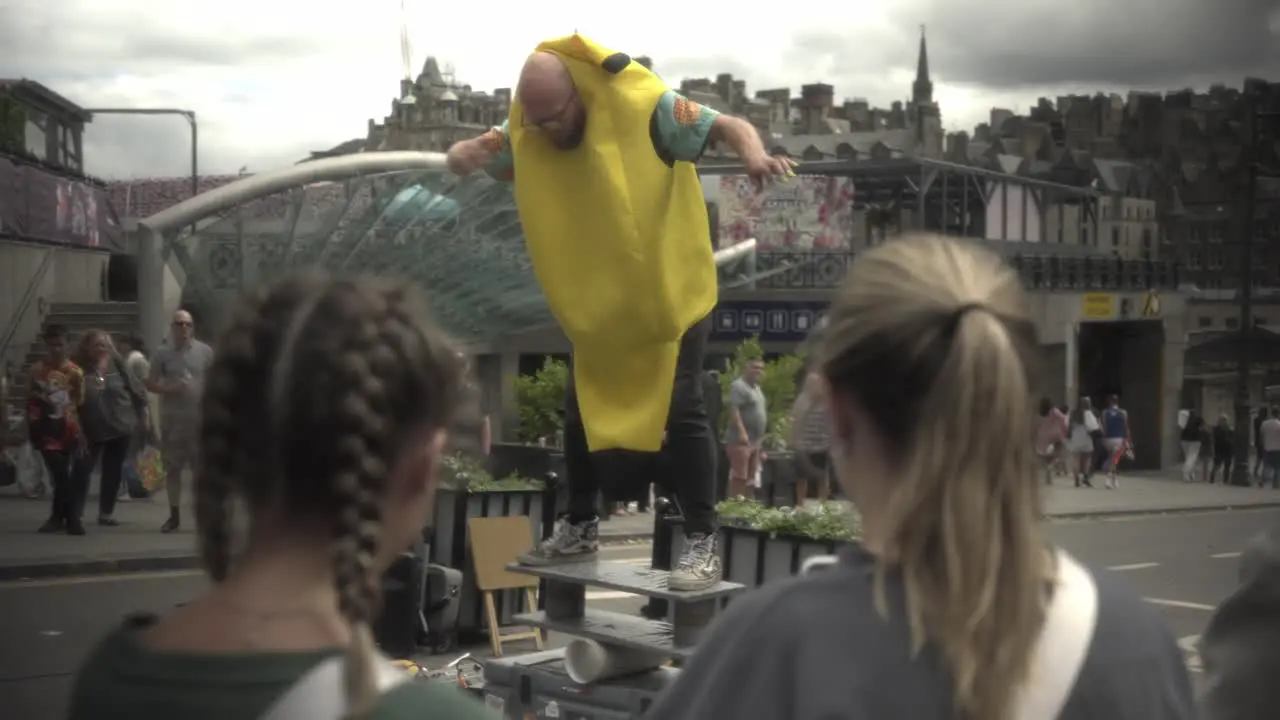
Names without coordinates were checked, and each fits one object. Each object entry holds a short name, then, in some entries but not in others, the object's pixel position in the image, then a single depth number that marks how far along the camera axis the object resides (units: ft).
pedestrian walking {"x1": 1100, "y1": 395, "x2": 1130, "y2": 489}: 74.84
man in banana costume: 15.79
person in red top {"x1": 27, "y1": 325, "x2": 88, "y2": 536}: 38.52
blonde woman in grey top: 5.34
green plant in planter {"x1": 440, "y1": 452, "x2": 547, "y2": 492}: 27.04
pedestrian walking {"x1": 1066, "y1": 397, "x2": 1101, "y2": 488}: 74.49
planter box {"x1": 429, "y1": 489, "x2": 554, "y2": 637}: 26.81
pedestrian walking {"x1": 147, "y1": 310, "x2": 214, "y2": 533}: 37.04
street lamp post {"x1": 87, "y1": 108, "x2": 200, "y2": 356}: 51.55
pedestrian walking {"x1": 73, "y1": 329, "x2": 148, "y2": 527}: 38.78
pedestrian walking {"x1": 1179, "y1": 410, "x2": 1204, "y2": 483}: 74.54
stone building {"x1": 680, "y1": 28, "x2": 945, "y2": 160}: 150.41
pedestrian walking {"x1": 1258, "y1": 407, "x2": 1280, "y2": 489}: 60.92
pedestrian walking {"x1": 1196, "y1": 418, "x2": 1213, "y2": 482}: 73.10
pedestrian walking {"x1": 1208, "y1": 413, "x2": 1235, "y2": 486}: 69.51
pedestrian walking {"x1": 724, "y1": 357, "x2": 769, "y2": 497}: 48.83
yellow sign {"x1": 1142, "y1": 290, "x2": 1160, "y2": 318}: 84.58
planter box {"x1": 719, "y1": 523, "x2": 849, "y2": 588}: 18.83
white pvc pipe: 16.56
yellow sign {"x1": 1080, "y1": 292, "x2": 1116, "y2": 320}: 85.30
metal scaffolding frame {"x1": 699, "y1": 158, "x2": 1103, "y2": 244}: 96.68
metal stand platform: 16.22
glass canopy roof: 57.16
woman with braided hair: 4.87
